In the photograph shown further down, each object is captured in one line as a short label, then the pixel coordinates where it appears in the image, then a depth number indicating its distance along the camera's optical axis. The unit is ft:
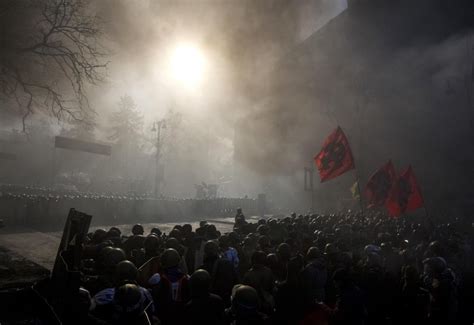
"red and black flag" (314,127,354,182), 30.48
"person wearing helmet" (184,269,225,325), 8.49
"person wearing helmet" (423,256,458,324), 12.14
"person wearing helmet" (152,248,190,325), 10.11
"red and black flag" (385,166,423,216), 29.73
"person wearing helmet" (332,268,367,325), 9.28
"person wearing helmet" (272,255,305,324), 9.50
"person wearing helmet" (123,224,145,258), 16.47
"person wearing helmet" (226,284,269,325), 7.68
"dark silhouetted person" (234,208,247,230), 25.82
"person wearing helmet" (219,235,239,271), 14.85
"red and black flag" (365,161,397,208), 31.73
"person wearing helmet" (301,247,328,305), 11.94
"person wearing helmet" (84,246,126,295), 11.16
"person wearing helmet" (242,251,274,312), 11.41
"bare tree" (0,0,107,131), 32.12
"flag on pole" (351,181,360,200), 55.89
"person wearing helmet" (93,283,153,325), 7.36
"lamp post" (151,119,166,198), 86.75
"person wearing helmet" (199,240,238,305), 12.00
